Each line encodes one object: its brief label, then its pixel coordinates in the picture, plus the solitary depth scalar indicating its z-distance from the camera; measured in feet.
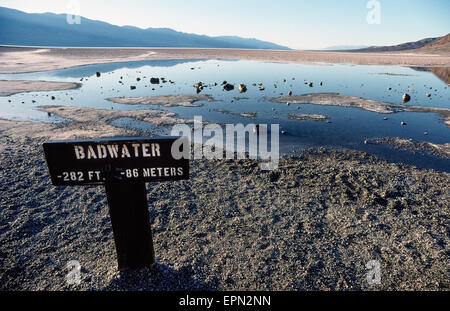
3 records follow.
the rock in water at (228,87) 84.64
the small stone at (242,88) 81.44
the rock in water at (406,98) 69.19
